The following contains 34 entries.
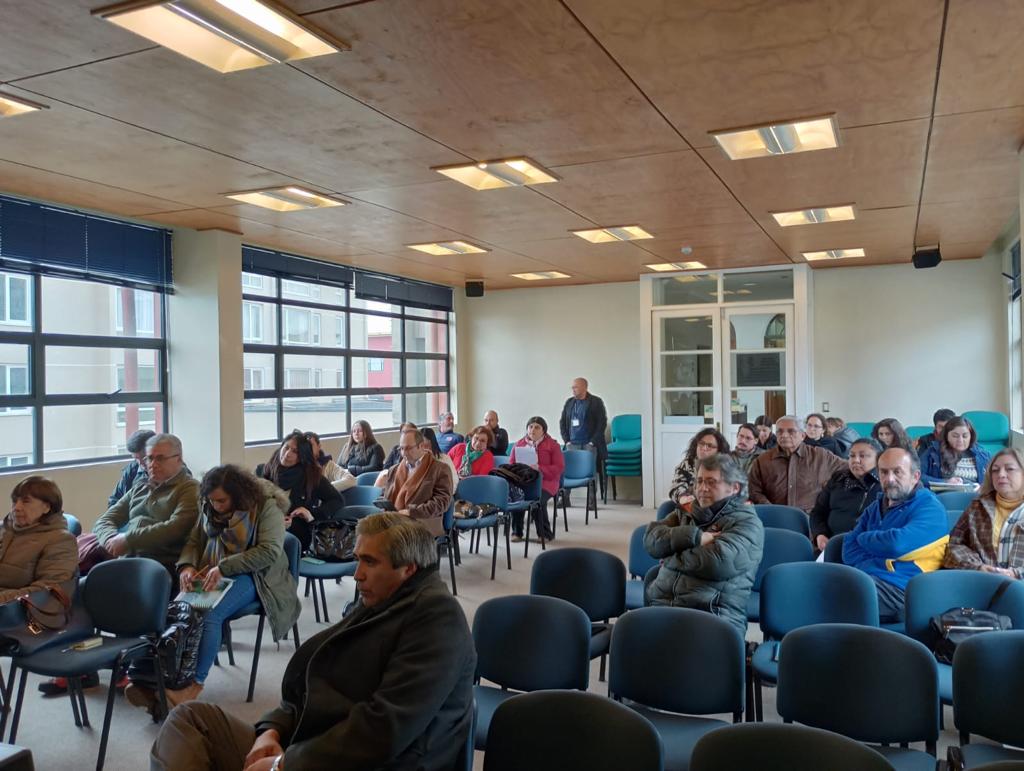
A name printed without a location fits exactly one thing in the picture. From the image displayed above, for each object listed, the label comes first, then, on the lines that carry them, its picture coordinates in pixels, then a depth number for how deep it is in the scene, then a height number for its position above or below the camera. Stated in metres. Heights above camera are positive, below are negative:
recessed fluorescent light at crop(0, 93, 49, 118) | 3.85 +1.45
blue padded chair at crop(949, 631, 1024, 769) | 2.52 -0.98
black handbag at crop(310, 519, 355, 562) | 5.20 -0.97
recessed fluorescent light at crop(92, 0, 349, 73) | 2.86 +1.40
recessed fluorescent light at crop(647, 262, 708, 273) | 9.67 +1.50
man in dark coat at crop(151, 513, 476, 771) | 2.17 -0.86
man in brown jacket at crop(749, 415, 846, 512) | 5.64 -0.60
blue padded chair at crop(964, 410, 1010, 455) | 8.89 -0.51
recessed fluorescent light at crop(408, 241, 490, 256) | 8.17 +1.51
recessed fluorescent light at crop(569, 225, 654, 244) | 7.36 +1.48
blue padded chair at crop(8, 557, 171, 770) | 3.52 -0.99
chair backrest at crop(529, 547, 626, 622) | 3.89 -0.94
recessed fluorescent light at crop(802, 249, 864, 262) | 8.88 +1.51
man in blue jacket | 3.83 -0.73
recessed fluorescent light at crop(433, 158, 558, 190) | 5.02 +1.43
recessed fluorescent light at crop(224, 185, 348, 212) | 5.78 +1.47
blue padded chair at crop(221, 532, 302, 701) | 4.16 -1.15
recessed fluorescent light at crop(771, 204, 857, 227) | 6.61 +1.47
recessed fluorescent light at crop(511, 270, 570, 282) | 10.44 +1.54
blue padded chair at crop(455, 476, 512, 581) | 6.77 -0.89
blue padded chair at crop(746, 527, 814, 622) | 4.25 -0.88
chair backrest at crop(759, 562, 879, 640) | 3.39 -0.92
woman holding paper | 8.29 -0.70
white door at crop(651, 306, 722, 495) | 10.01 +0.11
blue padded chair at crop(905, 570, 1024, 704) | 3.27 -0.86
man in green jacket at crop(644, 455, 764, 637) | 3.48 -0.71
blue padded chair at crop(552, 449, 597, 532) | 9.16 -0.91
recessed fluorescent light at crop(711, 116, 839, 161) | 4.35 +1.42
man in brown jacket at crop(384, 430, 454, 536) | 5.83 -0.71
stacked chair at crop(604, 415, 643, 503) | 10.53 -0.93
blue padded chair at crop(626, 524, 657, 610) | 4.60 -1.00
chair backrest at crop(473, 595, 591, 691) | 3.01 -0.97
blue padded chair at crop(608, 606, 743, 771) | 2.78 -1.00
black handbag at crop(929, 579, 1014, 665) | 3.08 -0.94
